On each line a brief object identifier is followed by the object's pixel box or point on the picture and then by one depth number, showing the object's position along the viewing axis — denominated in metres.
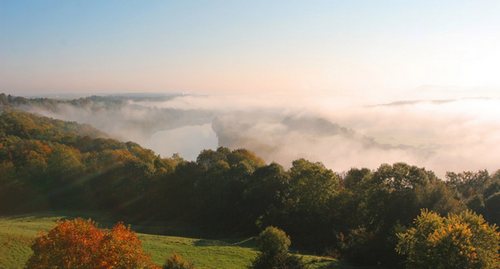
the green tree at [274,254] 33.69
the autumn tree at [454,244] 29.02
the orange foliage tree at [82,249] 23.20
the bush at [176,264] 28.93
